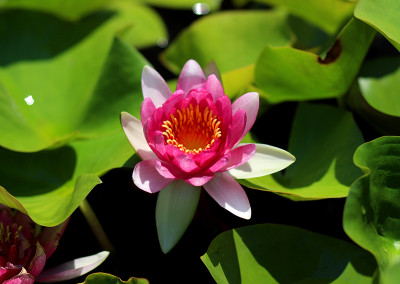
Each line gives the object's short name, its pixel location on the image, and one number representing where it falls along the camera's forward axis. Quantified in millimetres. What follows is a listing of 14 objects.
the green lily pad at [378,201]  957
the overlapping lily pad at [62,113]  1043
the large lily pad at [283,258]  980
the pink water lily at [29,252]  975
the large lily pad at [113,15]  1174
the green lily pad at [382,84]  1081
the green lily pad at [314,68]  1041
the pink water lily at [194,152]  973
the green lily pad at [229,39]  1182
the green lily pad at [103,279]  966
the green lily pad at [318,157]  1013
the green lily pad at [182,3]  1275
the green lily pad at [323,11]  1136
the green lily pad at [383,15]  1003
